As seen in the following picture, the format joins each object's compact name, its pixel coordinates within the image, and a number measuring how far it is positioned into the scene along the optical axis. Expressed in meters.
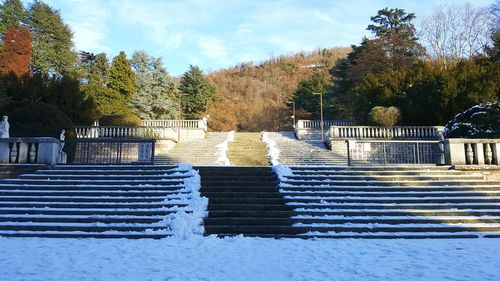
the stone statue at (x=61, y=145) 12.24
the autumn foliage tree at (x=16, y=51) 34.66
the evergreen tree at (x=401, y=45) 35.66
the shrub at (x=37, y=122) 16.07
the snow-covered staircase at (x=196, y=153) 19.96
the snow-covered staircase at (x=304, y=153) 19.67
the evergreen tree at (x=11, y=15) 37.39
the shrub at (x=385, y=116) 24.53
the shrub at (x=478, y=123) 15.73
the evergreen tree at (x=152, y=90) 38.72
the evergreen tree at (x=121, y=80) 38.34
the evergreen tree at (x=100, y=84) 35.98
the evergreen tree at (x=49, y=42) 37.75
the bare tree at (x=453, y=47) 35.07
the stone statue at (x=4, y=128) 13.10
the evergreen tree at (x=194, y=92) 46.22
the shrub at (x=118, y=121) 27.50
